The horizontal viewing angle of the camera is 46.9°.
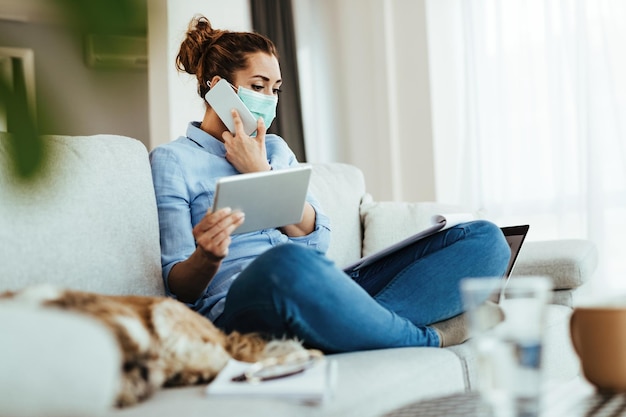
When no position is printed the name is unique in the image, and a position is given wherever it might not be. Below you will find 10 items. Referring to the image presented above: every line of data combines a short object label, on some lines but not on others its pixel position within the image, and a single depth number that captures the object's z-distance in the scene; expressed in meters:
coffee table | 0.80
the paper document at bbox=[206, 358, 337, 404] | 0.97
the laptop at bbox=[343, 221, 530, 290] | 1.63
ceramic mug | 0.92
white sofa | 0.78
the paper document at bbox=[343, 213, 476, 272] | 1.62
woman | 1.27
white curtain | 3.16
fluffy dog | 0.97
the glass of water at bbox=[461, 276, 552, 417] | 0.71
